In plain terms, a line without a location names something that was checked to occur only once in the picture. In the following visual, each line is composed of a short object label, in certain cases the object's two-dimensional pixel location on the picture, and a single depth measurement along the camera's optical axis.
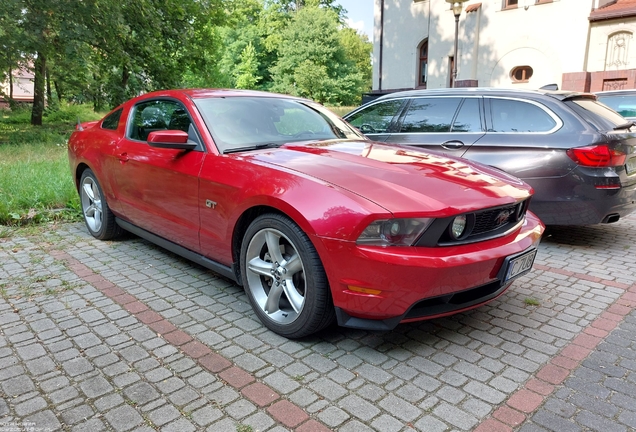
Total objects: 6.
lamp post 13.96
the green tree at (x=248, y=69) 48.53
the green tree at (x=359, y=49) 57.13
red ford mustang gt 2.52
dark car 4.71
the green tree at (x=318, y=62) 41.94
